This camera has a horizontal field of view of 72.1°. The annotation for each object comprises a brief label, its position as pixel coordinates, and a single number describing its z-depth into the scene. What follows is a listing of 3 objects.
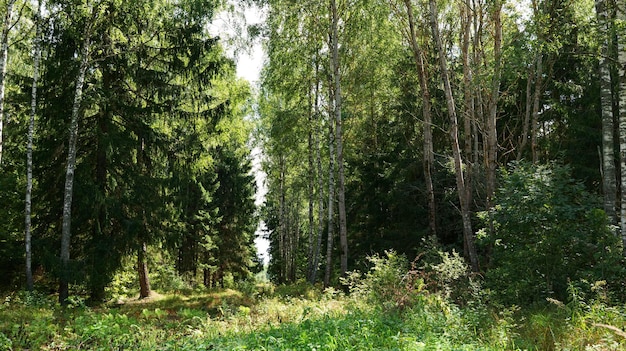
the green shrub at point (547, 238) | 7.30
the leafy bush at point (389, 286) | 6.94
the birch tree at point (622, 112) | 7.30
